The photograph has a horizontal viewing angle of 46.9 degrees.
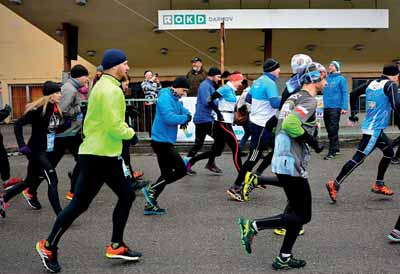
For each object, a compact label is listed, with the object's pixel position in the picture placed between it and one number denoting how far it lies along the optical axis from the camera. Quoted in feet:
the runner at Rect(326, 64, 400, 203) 19.87
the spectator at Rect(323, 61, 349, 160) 32.17
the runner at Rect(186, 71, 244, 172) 23.30
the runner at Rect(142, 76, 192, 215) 18.98
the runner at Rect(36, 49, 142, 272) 13.19
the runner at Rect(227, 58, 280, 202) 20.10
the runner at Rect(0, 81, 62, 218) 17.92
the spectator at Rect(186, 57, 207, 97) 37.84
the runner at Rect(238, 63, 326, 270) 13.21
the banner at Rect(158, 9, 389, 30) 42.96
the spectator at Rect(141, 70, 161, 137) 38.50
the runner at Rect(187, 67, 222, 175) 25.12
